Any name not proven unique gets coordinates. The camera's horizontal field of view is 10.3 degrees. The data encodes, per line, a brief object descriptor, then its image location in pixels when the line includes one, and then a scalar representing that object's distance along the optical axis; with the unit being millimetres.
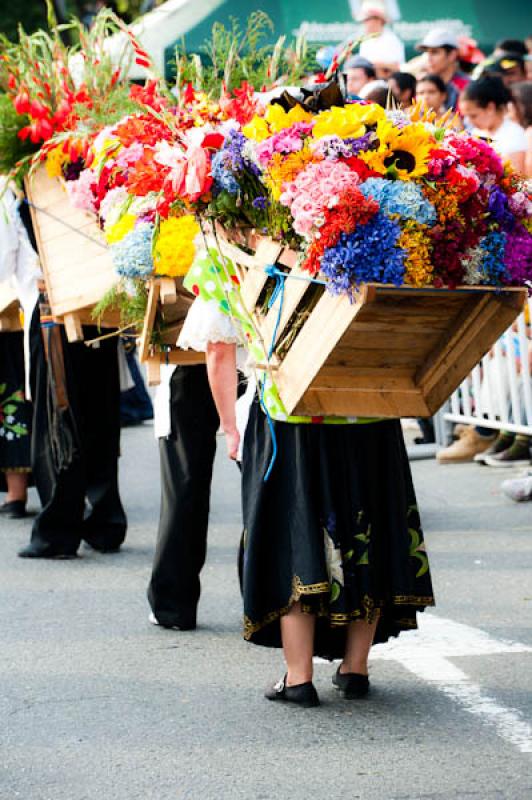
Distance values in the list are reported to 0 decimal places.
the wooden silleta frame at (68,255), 13744
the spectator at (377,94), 14886
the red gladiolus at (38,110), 13936
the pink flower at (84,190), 13007
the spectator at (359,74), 23263
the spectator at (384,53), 25322
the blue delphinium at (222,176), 9304
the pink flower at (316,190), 8336
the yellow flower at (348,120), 8628
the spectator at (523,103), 19360
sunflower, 8605
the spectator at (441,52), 24262
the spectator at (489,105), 19806
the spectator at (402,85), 22572
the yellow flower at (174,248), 10883
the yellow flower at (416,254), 8382
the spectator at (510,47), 25583
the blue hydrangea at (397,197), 8351
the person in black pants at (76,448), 15104
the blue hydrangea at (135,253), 11155
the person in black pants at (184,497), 11993
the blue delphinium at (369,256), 8259
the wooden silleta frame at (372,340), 8751
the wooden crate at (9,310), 16195
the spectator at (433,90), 22587
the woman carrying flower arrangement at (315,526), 9534
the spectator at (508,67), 23879
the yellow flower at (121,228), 11492
